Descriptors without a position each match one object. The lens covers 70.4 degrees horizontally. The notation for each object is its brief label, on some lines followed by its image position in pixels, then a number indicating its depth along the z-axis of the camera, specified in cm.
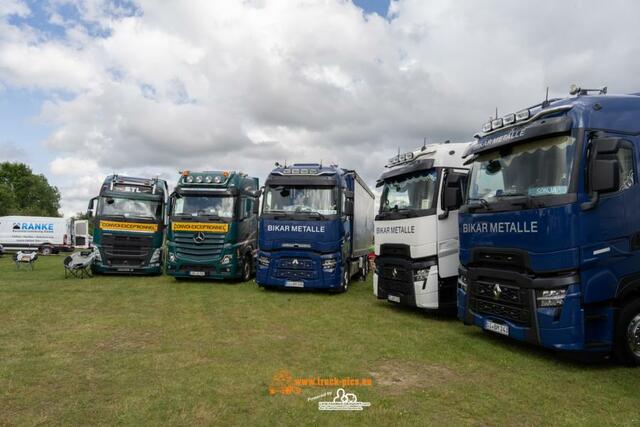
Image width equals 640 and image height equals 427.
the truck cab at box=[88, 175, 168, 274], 1508
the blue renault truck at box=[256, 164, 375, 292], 1144
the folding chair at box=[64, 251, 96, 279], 1486
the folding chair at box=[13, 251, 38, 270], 1834
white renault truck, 841
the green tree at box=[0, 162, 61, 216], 6919
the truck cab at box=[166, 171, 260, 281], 1358
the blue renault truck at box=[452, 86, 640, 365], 546
